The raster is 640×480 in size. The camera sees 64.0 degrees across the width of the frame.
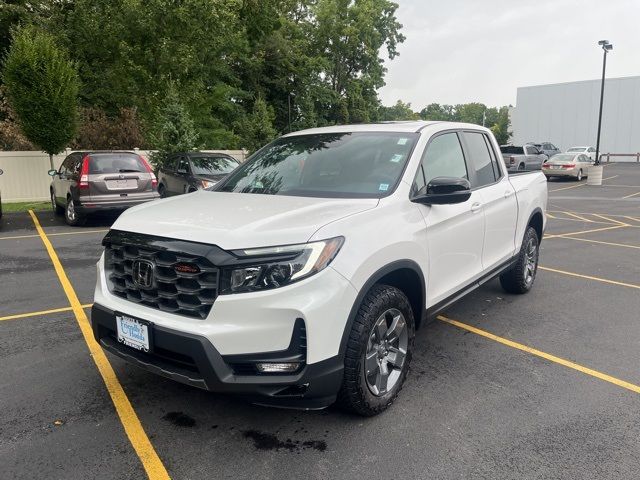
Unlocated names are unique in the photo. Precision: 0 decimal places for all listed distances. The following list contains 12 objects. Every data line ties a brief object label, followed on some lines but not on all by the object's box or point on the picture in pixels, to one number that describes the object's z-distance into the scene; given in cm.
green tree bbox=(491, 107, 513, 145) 6894
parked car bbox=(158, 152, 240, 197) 1171
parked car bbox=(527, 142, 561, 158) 3787
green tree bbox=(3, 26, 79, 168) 1507
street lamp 2447
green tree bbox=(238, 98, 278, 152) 2975
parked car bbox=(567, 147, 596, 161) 3718
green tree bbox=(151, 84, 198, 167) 1823
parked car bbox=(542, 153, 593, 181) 2589
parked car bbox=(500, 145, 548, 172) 2661
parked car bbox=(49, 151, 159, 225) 1078
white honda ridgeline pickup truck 267
